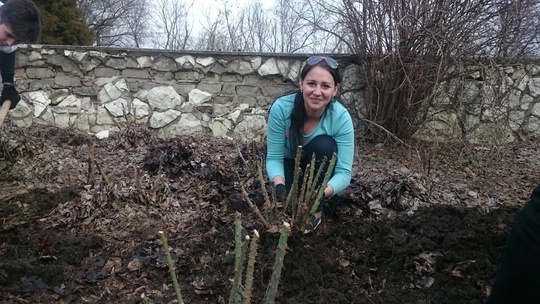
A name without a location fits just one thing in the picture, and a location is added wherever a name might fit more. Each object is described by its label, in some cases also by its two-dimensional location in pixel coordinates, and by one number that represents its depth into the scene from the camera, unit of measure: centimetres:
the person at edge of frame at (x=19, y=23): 253
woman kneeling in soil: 252
